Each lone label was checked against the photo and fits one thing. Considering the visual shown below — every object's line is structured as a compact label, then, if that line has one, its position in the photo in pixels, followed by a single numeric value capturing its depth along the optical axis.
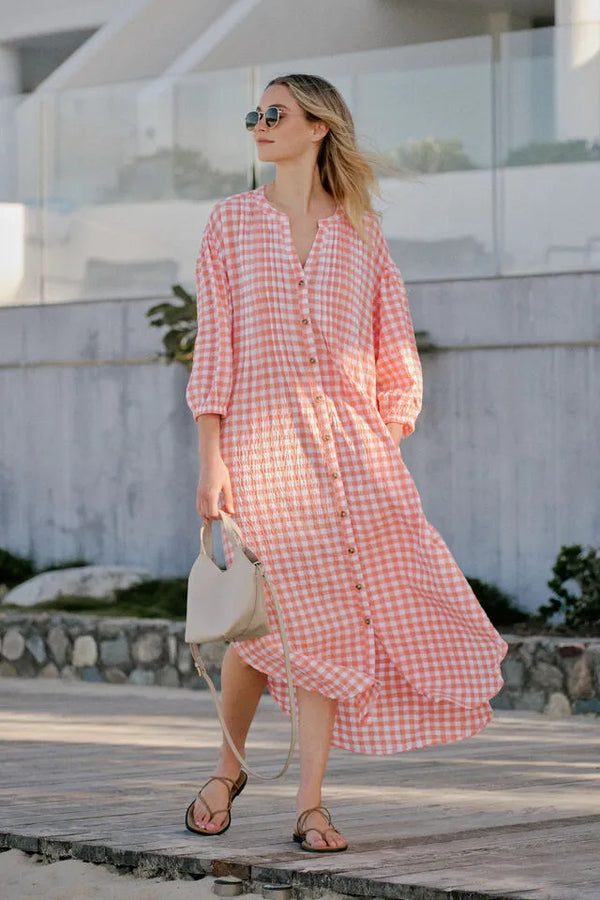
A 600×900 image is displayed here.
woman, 4.31
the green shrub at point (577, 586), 9.03
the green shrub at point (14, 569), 11.99
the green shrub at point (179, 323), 11.19
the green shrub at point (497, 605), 9.80
